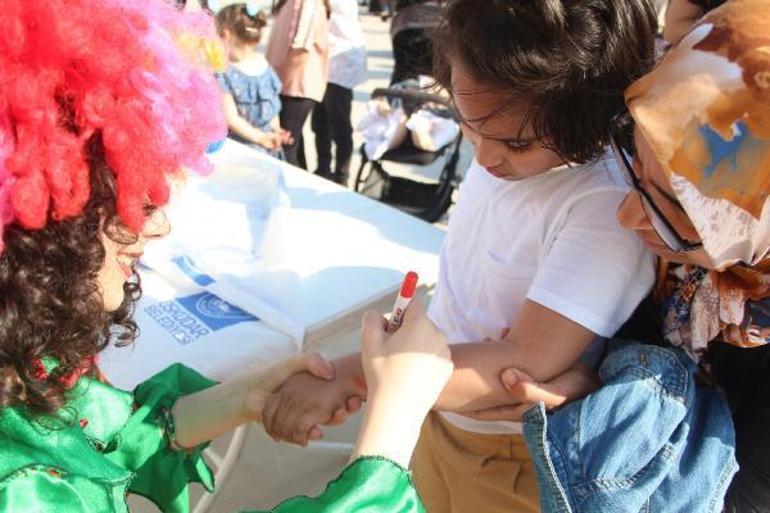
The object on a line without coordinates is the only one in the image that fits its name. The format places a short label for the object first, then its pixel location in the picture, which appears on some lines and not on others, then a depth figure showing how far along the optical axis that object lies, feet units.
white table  4.16
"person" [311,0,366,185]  12.01
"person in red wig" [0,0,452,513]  1.87
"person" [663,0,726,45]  5.94
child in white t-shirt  2.80
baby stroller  9.57
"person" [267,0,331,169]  10.73
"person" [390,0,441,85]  11.03
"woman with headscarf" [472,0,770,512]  2.15
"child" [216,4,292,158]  9.66
